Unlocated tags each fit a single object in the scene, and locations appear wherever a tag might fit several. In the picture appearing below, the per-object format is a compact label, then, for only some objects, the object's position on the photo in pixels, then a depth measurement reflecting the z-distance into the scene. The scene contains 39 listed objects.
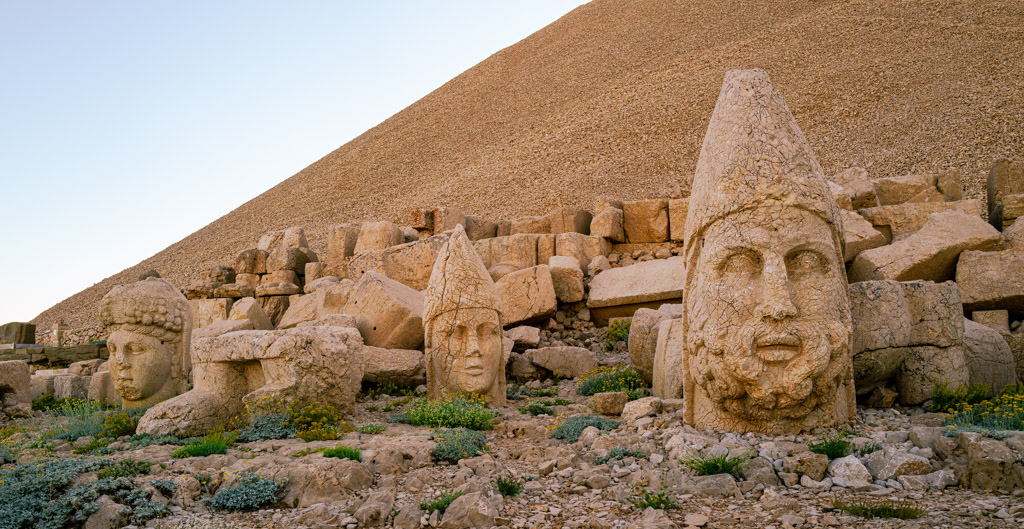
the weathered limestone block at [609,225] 16.19
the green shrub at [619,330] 12.06
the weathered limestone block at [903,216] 12.93
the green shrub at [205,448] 6.12
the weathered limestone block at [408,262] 14.76
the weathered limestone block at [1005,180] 13.41
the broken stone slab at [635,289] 12.58
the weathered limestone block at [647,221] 16.22
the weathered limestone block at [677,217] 15.87
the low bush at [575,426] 6.58
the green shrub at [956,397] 6.56
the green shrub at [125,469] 5.30
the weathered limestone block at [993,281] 9.56
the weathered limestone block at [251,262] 18.39
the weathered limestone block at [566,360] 10.64
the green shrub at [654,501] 4.63
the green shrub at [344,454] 5.70
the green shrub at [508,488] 5.10
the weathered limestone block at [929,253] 10.31
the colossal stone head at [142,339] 8.86
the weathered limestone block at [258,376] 7.13
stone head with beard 5.51
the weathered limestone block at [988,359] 7.25
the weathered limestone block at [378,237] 16.66
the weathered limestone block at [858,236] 11.81
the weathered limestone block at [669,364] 7.49
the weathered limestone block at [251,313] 13.24
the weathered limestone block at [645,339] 8.62
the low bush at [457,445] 6.06
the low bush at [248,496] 4.98
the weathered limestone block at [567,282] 13.25
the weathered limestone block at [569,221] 16.70
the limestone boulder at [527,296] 12.57
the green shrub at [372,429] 7.18
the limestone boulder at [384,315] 10.49
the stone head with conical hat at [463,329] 8.69
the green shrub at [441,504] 4.77
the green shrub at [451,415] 7.39
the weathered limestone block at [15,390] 9.82
